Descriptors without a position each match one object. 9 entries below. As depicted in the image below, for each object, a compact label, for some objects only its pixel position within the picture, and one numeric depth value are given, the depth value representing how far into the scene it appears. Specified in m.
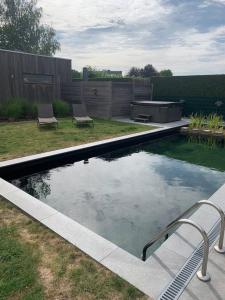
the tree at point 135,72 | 47.00
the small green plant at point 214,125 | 11.48
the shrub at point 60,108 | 14.21
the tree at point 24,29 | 29.83
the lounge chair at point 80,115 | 11.30
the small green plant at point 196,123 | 11.80
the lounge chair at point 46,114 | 10.69
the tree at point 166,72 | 38.61
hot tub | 13.00
